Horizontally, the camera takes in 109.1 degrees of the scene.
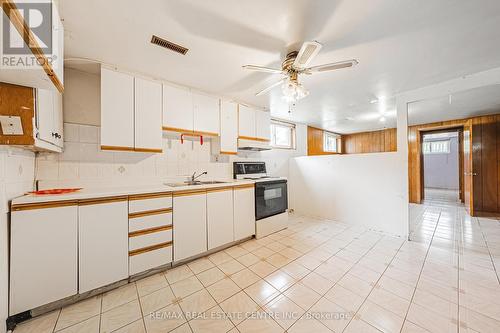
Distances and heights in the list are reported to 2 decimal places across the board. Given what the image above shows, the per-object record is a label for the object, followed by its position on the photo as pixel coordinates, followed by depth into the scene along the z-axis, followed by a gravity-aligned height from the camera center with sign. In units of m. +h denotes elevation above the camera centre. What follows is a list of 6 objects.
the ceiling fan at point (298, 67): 1.52 +0.99
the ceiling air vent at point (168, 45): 1.69 +1.24
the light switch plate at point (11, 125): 1.25 +0.32
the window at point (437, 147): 7.89 +0.90
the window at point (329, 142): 6.40 +0.96
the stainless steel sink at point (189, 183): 2.54 -0.22
